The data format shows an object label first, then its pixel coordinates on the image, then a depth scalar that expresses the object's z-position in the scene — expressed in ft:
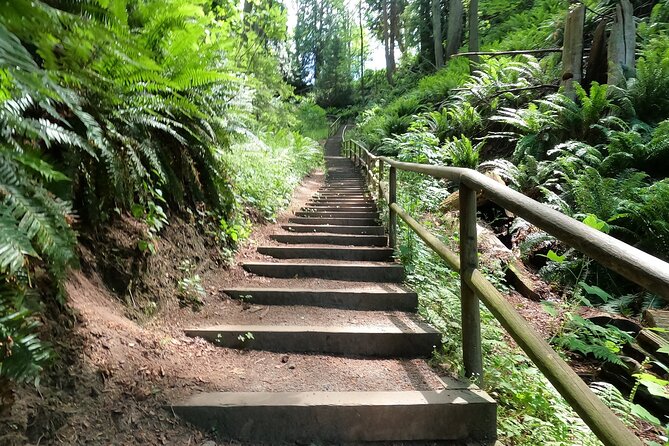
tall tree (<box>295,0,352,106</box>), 111.14
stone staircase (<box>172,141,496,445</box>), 5.69
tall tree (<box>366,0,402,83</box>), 85.68
